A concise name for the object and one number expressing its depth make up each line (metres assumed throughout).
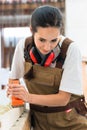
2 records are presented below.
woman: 1.18
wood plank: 1.09
